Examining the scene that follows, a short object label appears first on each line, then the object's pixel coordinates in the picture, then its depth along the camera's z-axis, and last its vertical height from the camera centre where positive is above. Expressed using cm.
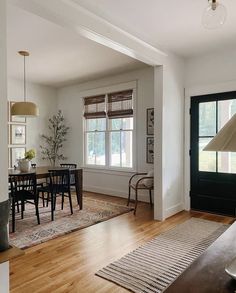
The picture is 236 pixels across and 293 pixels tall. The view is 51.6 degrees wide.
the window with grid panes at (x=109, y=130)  545 +31
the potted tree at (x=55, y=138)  657 +15
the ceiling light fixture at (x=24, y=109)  405 +57
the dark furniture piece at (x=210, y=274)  90 -53
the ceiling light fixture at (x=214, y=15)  195 +104
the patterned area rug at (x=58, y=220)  322 -123
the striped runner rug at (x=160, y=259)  219 -123
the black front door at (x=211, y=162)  394 -32
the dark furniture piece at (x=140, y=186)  429 -76
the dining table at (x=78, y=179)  441 -66
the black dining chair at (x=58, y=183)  412 -69
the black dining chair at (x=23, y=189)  370 -71
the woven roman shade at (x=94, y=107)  582 +89
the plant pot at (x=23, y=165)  426 -38
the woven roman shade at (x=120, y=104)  533 +88
